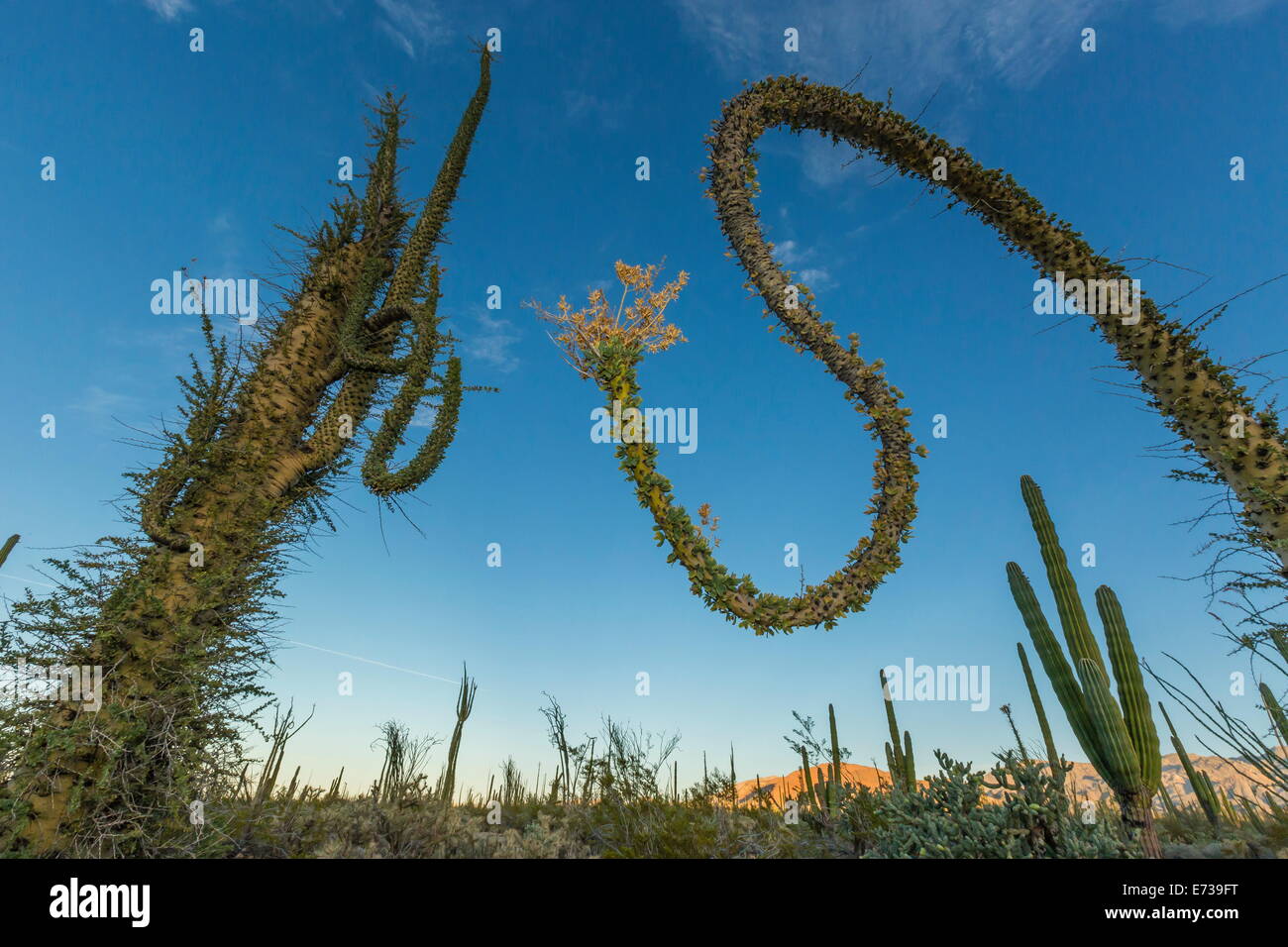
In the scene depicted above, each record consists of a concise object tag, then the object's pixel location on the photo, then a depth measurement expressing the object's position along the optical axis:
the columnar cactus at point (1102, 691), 5.88
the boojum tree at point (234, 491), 4.86
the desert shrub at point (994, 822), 4.34
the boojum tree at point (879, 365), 3.15
